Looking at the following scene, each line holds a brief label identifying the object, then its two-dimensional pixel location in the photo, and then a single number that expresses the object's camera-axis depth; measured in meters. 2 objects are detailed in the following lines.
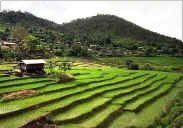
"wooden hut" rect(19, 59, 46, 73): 17.85
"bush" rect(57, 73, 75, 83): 16.61
